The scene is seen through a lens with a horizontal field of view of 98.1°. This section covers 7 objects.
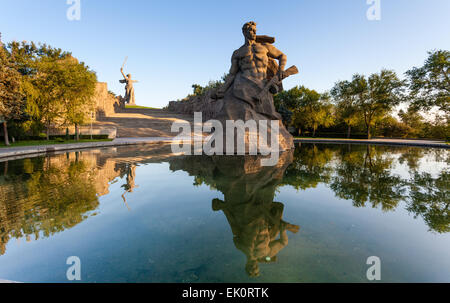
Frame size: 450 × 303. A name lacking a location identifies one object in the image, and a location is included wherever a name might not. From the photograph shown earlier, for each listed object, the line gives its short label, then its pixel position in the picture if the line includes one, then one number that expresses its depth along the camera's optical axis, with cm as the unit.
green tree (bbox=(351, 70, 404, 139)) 2936
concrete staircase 2630
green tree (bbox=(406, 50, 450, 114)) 2052
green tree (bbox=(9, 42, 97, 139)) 1619
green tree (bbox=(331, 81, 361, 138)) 3244
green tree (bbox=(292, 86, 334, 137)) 3550
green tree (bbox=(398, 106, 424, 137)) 3165
